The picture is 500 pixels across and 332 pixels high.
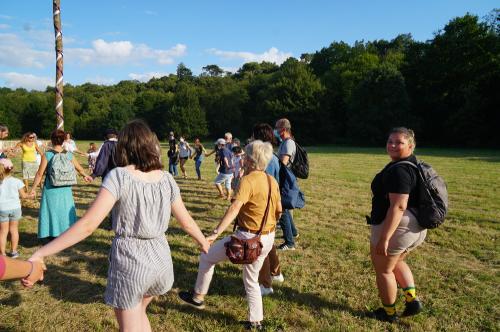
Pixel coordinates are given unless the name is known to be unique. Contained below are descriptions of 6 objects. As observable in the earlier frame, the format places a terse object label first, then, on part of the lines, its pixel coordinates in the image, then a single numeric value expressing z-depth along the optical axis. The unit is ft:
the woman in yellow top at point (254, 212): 11.95
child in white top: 17.47
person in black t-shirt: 11.37
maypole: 27.30
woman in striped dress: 8.45
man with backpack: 18.63
